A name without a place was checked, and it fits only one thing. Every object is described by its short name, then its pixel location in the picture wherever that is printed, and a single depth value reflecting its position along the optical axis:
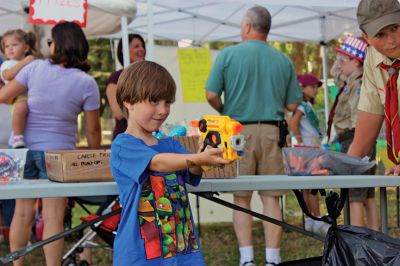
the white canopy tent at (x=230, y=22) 7.51
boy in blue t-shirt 2.15
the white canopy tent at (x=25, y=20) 6.25
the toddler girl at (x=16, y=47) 4.52
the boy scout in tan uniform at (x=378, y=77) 2.73
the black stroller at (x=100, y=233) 3.74
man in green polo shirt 4.17
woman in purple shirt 3.49
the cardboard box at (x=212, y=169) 2.83
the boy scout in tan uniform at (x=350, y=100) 4.74
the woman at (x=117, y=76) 4.30
